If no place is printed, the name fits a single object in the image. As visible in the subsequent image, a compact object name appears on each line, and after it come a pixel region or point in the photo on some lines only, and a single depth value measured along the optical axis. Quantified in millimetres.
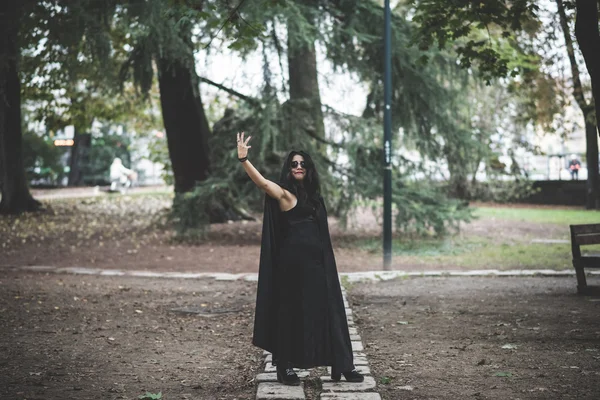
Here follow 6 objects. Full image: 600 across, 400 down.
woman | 5759
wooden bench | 10234
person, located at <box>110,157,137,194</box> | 37688
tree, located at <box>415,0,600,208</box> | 10336
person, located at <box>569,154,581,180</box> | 34750
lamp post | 13500
